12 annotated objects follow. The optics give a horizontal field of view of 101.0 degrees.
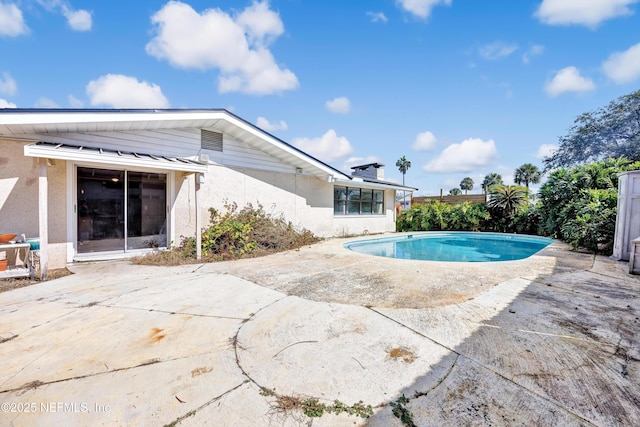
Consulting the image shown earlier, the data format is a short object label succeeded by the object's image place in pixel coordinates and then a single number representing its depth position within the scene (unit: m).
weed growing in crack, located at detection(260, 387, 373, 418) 1.82
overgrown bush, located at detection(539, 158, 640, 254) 8.45
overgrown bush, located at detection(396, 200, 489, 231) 15.50
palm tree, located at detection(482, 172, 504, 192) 44.97
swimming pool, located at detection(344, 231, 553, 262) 10.05
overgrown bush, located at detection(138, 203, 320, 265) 7.46
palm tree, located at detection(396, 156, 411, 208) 55.24
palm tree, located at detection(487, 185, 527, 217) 14.56
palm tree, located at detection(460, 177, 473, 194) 57.44
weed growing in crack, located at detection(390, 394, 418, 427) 1.74
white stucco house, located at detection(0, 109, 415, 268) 5.76
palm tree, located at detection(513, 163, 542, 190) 34.59
